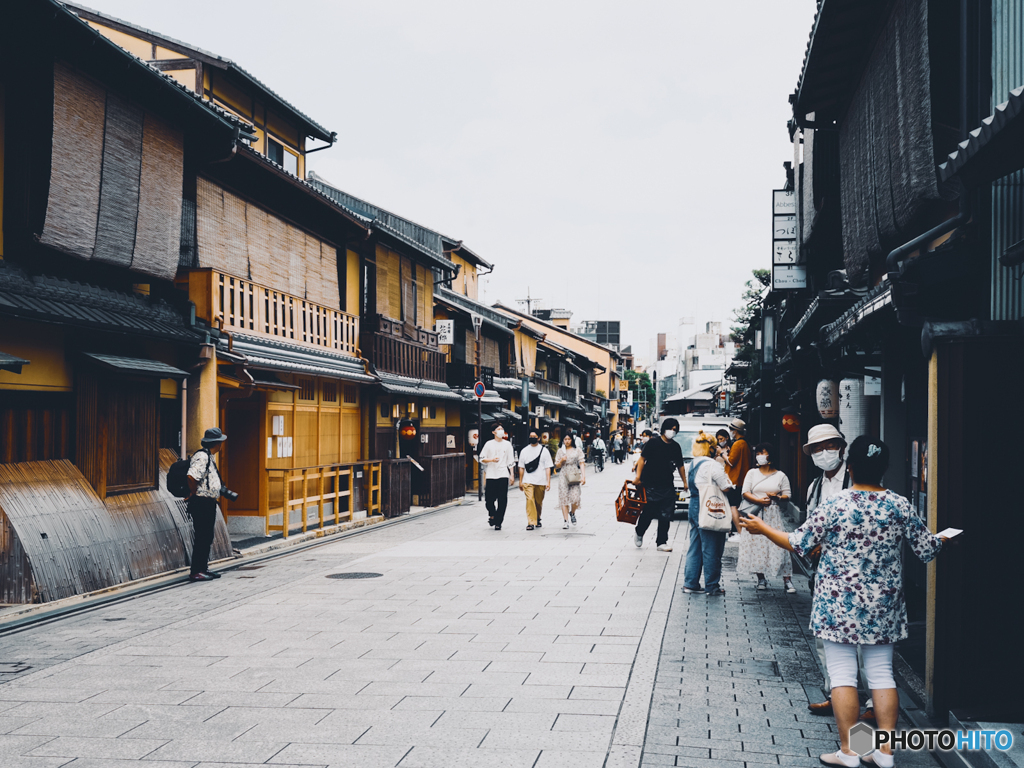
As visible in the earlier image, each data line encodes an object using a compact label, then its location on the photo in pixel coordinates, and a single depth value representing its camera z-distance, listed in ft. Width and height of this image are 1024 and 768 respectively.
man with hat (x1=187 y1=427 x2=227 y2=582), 37.37
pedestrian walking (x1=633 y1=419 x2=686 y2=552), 43.62
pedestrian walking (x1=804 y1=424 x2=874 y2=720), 24.73
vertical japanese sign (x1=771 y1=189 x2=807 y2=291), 60.29
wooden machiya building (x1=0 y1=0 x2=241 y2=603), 31.99
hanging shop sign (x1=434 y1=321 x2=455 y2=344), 92.89
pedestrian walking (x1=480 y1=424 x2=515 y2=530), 57.82
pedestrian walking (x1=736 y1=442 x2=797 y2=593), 32.81
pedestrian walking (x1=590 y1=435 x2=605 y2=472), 154.40
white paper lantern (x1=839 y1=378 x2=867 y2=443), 44.73
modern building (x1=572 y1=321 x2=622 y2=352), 387.02
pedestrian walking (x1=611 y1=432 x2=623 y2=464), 184.44
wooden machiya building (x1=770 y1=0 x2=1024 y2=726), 17.56
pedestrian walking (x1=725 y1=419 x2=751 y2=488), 46.70
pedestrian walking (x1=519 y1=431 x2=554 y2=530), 56.75
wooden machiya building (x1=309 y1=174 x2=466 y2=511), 68.49
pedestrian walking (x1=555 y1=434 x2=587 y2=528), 57.98
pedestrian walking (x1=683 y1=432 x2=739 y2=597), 33.81
